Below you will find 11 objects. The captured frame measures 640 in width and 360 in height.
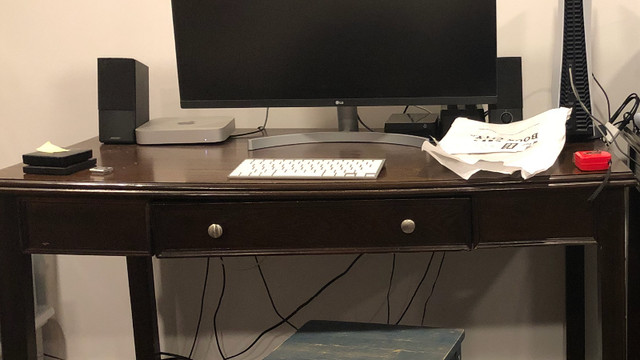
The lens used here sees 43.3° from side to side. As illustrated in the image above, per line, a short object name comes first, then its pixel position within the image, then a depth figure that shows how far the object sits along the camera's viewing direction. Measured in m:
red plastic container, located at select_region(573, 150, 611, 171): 1.44
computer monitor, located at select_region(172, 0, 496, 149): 1.72
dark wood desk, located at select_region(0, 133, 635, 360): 1.45
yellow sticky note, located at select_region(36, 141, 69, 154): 1.62
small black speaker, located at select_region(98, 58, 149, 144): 1.89
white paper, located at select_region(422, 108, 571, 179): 1.45
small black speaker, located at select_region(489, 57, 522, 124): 1.80
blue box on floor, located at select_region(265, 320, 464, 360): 1.52
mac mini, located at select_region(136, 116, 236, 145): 1.87
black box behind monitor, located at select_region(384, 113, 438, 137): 1.80
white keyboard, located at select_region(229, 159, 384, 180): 1.48
